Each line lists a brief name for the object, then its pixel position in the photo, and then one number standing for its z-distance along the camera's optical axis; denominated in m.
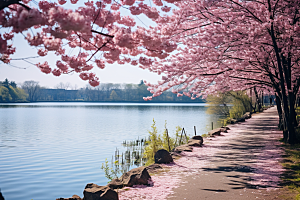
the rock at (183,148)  13.13
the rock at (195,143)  14.81
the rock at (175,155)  12.01
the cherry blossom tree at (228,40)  11.76
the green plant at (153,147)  14.61
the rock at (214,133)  19.66
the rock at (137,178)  7.79
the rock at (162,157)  10.69
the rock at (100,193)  6.12
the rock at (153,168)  9.58
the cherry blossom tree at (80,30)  4.54
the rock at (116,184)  7.72
